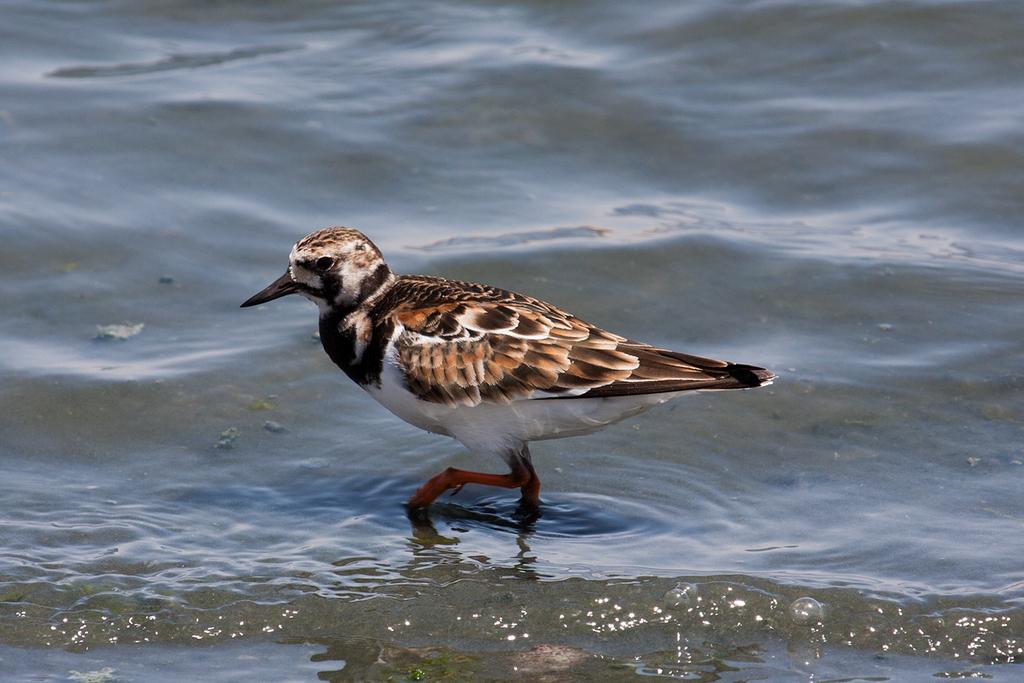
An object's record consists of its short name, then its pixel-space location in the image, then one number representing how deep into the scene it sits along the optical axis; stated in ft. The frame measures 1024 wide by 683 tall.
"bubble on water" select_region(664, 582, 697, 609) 34.73
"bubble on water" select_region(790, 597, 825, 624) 34.09
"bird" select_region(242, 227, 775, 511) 37.96
